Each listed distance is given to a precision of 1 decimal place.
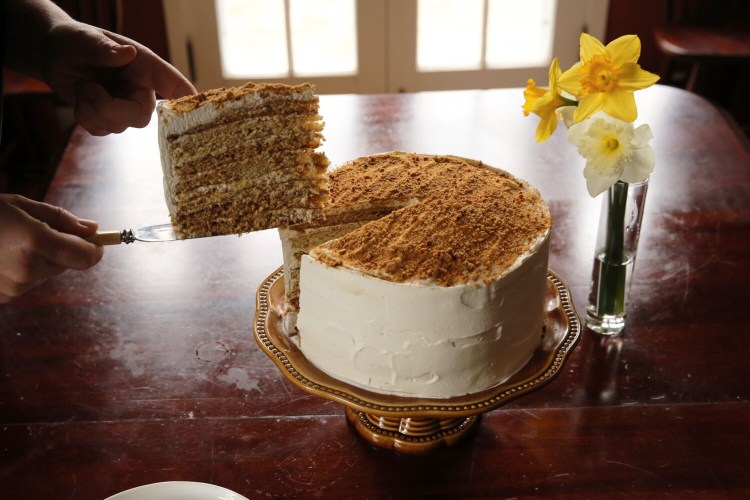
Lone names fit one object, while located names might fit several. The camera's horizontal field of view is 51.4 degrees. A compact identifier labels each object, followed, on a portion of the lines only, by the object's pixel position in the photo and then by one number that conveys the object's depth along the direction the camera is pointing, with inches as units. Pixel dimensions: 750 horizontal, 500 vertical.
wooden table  48.6
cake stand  46.8
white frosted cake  46.1
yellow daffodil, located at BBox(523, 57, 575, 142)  51.8
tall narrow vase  56.3
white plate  40.1
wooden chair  126.2
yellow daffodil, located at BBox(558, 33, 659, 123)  48.1
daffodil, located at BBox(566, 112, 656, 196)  49.6
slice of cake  52.0
